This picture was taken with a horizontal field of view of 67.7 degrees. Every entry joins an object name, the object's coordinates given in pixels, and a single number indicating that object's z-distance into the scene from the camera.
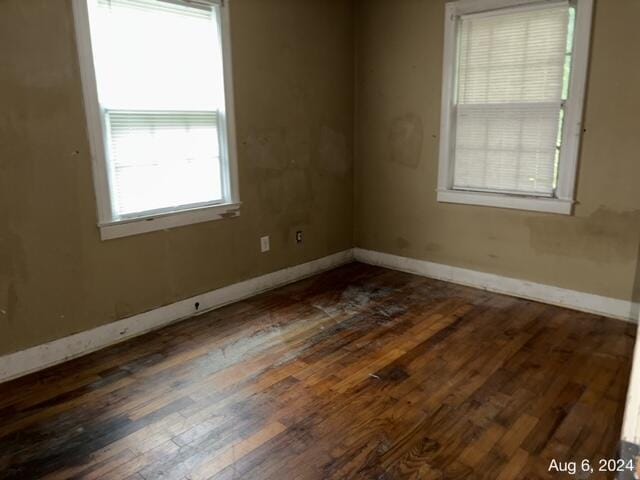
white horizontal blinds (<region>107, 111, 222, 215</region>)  2.98
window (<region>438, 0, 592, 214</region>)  3.33
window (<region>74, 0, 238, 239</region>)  2.82
